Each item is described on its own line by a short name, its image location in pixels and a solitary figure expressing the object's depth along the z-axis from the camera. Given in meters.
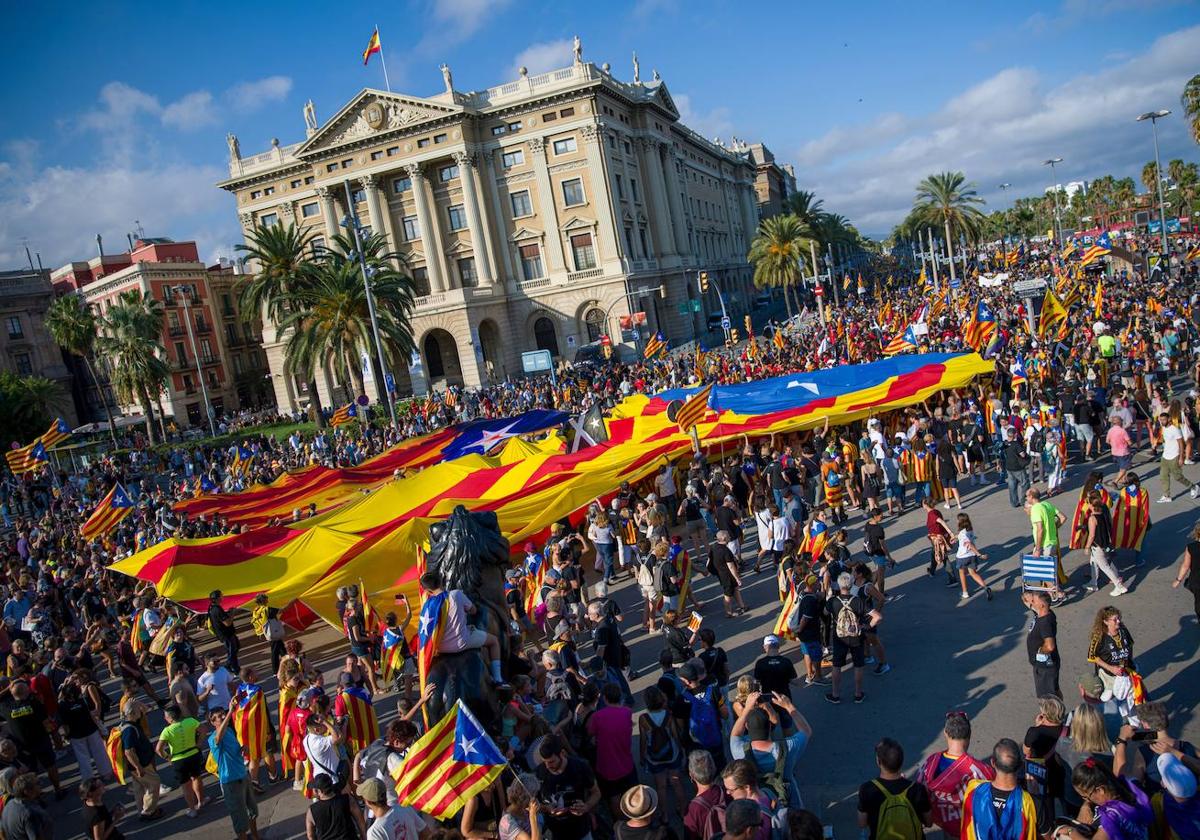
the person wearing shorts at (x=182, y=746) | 8.48
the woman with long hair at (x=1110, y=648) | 6.84
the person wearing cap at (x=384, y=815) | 5.79
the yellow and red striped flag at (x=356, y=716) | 8.44
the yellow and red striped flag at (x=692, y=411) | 17.03
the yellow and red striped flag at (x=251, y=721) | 8.70
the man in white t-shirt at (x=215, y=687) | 9.80
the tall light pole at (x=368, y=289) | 27.59
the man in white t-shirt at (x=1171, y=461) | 12.80
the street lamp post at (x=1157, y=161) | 38.16
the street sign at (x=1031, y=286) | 24.88
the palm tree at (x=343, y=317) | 36.78
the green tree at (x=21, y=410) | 46.34
